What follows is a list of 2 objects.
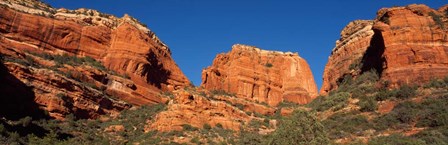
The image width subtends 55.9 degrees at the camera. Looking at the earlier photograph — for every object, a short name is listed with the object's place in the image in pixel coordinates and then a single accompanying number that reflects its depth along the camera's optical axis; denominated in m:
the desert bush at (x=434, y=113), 34.44
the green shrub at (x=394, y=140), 30.87
